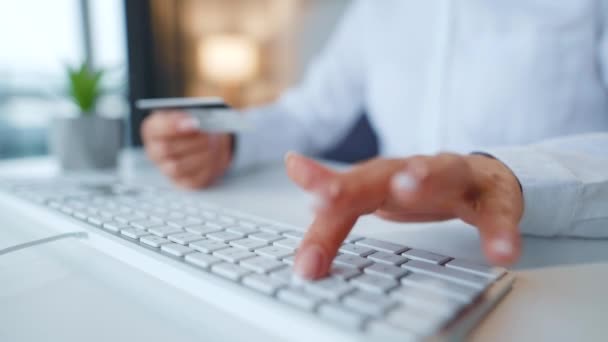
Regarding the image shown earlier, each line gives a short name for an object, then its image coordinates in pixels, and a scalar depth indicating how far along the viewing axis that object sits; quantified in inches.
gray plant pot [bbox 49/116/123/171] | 28.1
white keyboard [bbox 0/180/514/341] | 7.4
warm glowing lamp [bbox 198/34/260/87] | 93.6
